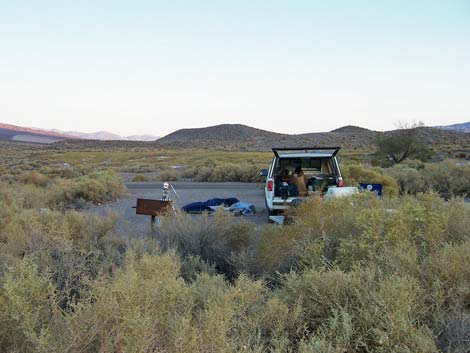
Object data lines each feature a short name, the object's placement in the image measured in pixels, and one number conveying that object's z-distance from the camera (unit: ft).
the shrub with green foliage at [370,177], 59.35
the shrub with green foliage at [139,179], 100.89
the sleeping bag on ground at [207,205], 46.39
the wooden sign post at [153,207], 27.89
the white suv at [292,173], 37.65
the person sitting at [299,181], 40.03
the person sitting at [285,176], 42.57
